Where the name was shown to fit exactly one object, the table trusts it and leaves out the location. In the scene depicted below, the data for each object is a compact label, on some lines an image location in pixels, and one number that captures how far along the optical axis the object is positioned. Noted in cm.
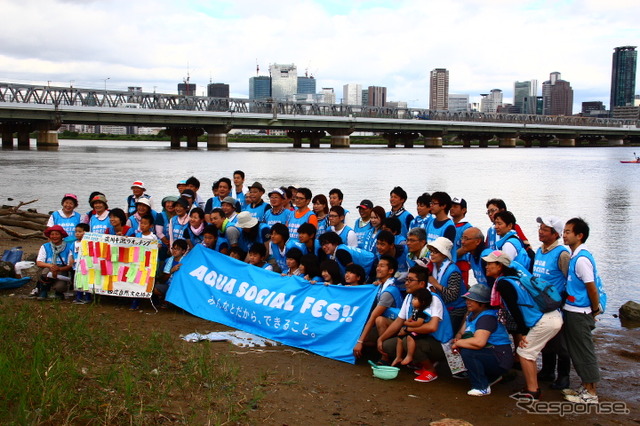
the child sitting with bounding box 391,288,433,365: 621
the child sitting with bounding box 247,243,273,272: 842
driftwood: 1379
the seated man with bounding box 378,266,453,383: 627
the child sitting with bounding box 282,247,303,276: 782
